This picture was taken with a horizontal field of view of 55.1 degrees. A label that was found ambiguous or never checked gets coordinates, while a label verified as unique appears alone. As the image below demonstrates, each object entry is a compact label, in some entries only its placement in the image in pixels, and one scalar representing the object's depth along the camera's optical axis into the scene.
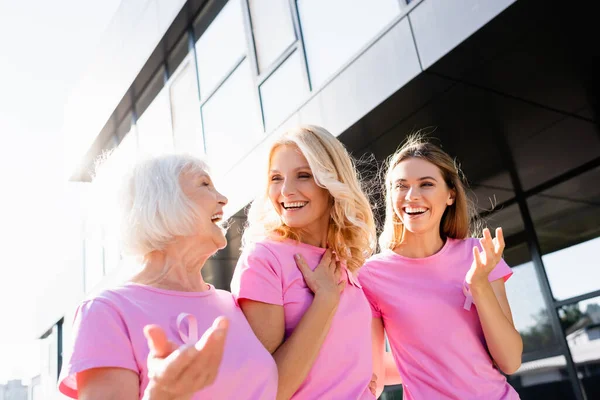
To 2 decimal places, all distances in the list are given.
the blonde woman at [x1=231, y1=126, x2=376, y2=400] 1.94
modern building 3.47
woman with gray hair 1.21
